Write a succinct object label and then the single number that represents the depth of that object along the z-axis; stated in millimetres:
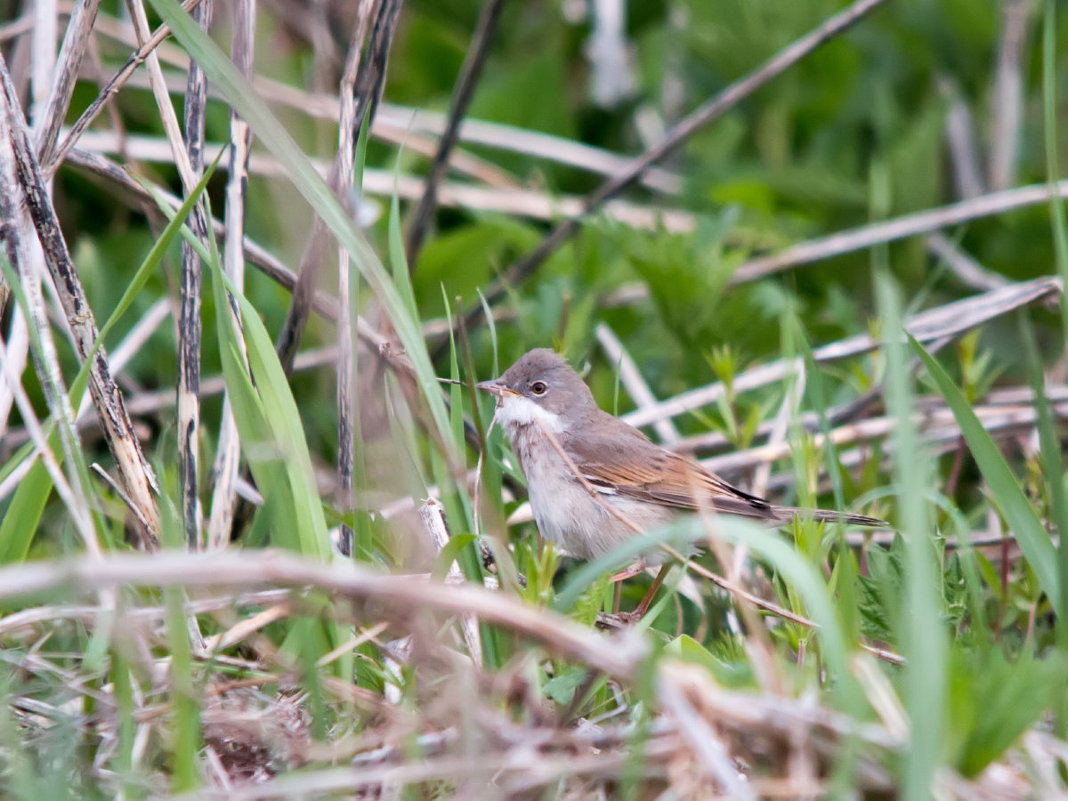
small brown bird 7312
